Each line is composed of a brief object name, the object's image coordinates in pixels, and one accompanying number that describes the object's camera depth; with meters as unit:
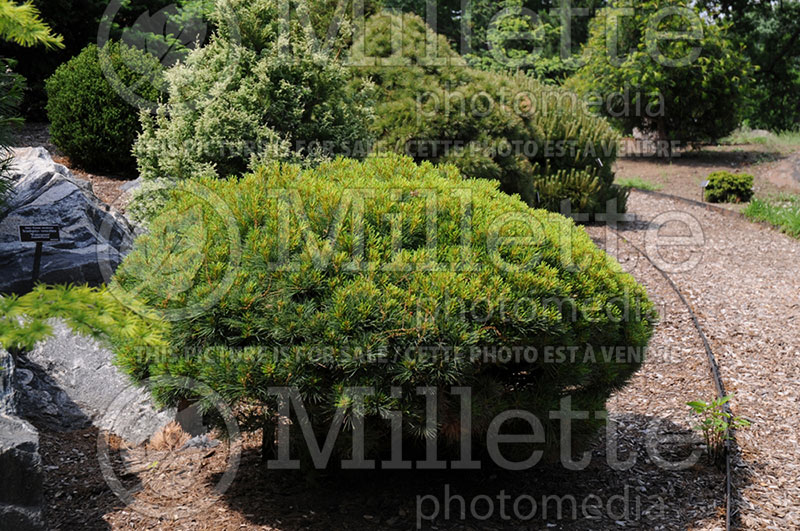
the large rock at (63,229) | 4.88
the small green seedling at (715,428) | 3.72
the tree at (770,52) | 20.56
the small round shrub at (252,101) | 4.82
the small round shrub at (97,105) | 7.99
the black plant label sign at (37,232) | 3.94
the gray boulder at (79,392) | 3.94
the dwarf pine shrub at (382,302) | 2.76
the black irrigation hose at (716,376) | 3.34
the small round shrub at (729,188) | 10.88
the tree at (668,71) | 14.83
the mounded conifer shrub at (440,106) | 6.78
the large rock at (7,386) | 3.02
